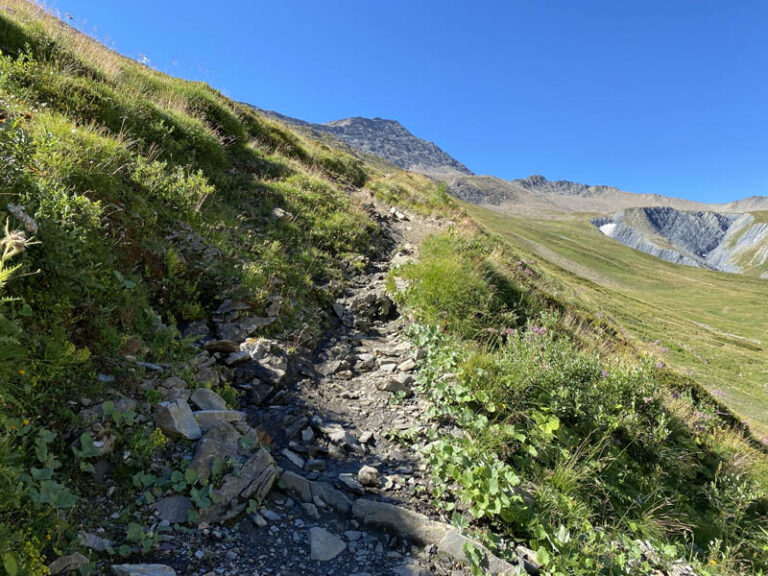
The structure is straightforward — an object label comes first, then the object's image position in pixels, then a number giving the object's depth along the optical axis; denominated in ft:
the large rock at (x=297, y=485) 12.19
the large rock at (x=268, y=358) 17.98
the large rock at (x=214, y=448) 10.98
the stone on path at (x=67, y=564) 7.35
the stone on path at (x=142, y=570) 7.94
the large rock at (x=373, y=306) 28.66
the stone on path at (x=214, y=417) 12.60
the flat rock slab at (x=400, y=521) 11.64
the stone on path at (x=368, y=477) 13.67
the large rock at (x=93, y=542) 8.05
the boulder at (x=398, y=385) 19.37
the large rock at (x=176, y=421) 11.55
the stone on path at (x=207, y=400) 13.46
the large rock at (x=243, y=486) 10.36
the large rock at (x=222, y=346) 17.64
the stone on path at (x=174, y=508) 9.69
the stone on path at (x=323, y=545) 10.38
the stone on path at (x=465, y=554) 10.84
